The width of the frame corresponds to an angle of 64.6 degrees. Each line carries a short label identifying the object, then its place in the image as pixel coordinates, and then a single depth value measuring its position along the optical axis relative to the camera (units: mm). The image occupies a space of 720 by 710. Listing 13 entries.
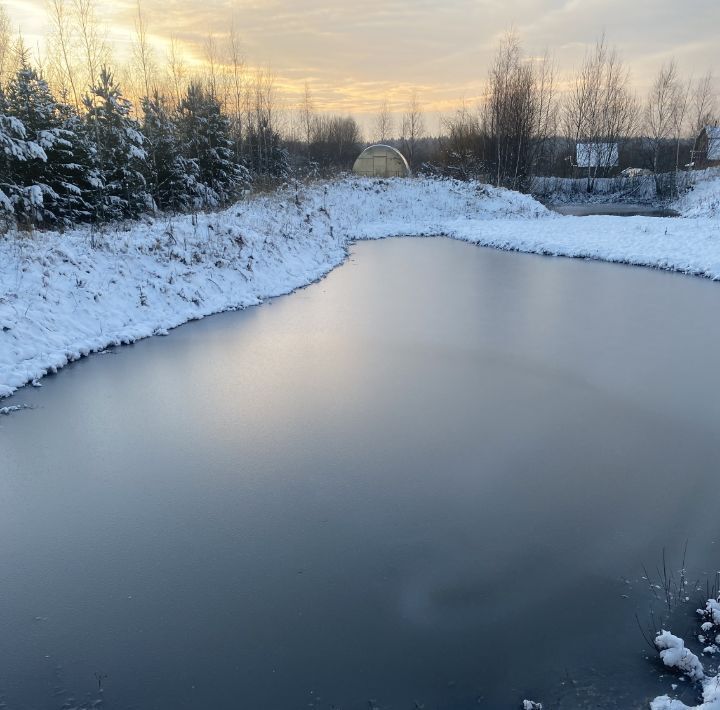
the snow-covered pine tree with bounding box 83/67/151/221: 14906
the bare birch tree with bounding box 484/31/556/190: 30734
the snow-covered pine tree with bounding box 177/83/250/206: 19750
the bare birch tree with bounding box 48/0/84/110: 17438
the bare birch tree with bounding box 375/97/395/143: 64938
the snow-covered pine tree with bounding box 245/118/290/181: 30953
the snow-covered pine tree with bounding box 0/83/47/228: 11391
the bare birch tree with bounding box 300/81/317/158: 44800
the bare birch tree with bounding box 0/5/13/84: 18922
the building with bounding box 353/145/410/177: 32344
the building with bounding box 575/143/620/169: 37875
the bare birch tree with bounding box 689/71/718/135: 35906
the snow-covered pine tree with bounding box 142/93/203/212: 17367
